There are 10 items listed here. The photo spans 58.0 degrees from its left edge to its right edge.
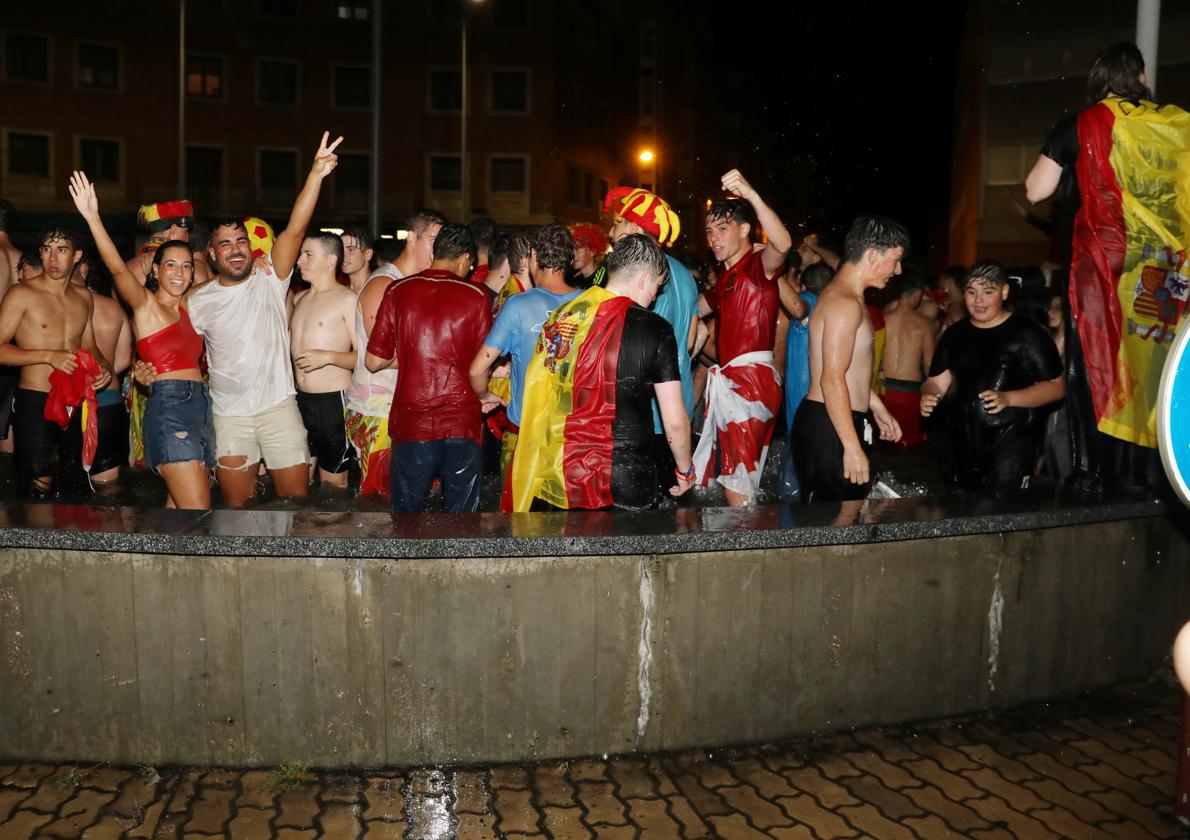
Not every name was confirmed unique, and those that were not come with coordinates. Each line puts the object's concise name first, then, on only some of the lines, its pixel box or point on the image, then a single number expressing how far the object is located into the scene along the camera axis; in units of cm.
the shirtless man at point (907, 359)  998
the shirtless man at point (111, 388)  723
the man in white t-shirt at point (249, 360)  591
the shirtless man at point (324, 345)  666
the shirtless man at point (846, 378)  500
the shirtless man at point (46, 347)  618
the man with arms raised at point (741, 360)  620
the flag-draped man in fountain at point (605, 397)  450
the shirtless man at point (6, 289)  772
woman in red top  578
